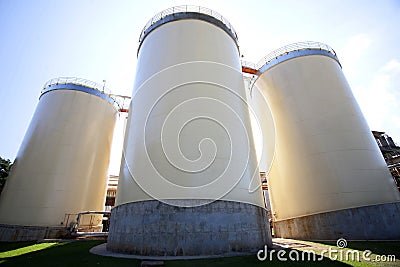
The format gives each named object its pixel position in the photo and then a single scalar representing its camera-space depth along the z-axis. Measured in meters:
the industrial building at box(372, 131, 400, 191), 22.23
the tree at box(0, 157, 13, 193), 16.72
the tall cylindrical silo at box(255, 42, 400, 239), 12.19
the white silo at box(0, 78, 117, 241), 14.50
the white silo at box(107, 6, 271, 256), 8.50
